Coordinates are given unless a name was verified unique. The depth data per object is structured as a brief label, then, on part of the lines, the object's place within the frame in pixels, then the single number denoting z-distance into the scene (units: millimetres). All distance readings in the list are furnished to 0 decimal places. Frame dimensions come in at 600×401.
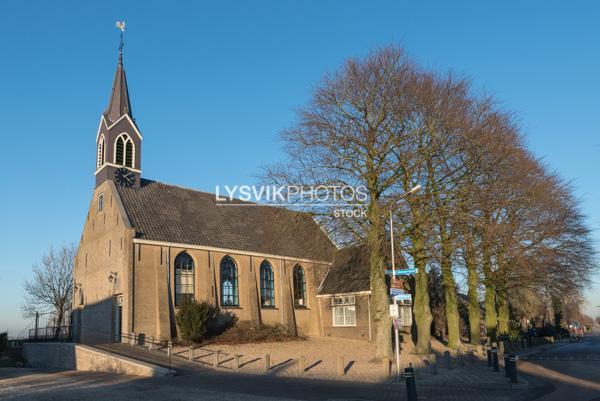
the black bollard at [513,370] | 18547
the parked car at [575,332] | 72794
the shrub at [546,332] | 57203
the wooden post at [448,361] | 22953
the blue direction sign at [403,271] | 20391
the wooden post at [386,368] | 20362
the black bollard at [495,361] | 22141
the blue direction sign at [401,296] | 19969
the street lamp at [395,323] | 19625
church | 33062
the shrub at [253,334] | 32625
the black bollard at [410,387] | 13810
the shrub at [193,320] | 31359
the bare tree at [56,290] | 58062
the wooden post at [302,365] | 22303
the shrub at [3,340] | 38356
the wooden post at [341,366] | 21281
